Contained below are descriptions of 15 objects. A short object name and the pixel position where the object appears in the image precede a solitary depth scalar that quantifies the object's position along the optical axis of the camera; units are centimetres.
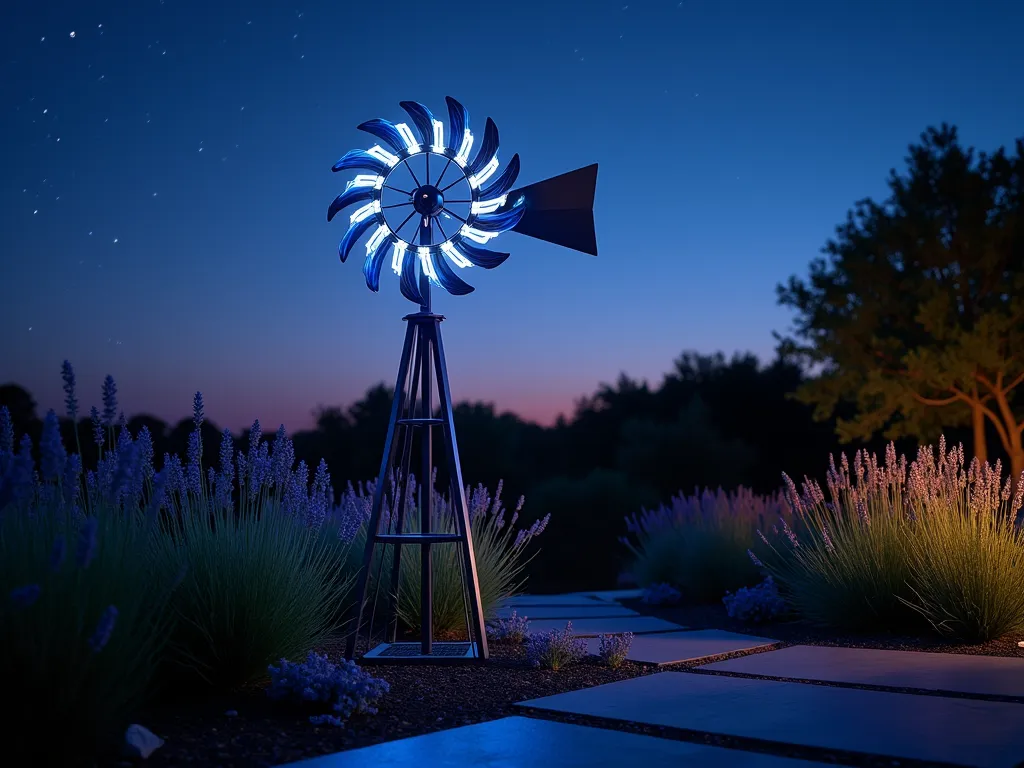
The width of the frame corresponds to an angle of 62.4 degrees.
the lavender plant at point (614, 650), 387
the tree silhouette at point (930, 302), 1473
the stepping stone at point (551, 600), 684
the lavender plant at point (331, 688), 280
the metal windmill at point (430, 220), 418
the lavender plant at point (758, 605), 535
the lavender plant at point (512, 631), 470
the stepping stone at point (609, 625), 516
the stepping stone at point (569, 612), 598
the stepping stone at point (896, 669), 330
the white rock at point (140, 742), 226
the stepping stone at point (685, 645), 409
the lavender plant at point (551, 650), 380
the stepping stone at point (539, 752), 230
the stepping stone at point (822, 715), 242
